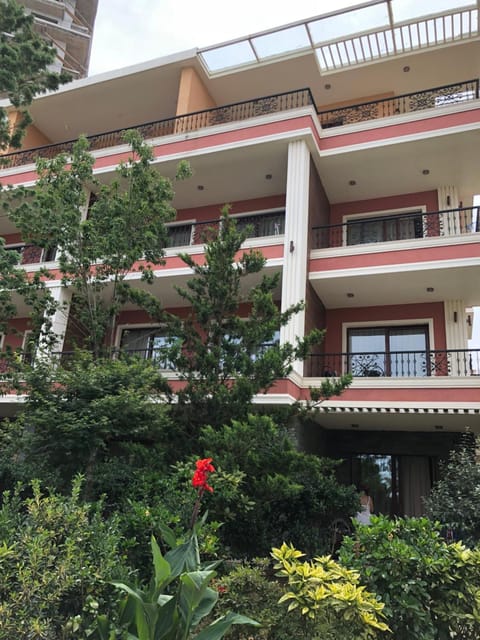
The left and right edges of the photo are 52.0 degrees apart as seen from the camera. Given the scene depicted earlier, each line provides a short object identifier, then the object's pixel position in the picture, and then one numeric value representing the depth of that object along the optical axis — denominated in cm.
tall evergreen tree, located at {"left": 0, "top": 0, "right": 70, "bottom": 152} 994
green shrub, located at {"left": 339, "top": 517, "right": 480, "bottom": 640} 363
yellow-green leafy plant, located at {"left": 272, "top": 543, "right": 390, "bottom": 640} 327
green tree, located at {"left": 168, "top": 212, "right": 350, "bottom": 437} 692
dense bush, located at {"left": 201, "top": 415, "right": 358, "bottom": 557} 575
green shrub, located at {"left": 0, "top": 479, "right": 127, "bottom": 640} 310
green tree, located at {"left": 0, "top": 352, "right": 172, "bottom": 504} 664
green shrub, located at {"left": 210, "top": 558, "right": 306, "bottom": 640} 361
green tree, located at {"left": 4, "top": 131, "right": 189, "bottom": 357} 928
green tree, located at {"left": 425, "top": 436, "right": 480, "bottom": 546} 744
